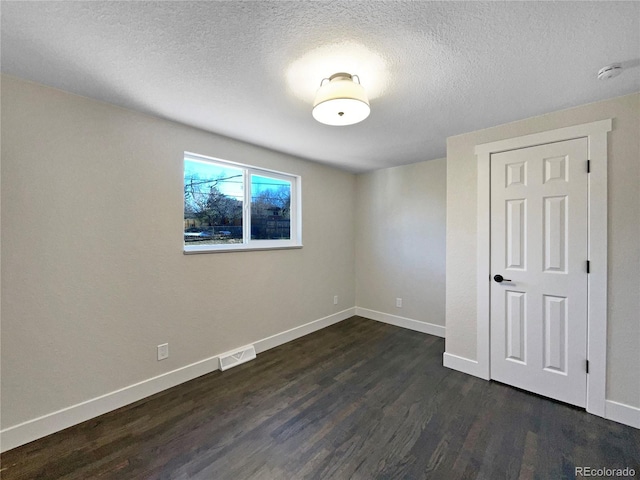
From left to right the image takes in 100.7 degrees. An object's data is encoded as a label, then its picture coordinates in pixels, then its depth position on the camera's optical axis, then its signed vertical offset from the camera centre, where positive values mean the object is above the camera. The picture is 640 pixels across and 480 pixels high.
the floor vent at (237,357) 2.66 -1.25
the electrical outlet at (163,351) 2.29 -1.00
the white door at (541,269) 2.06 -0.26
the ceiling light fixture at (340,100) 1.52 +0.79
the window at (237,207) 2.63 +0.34
